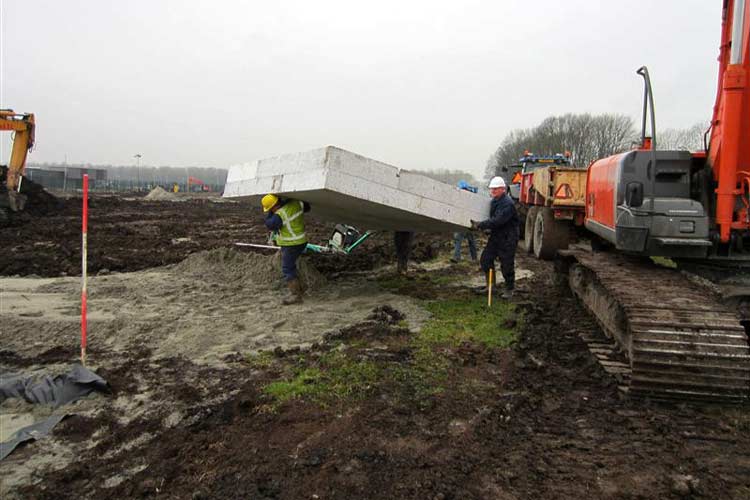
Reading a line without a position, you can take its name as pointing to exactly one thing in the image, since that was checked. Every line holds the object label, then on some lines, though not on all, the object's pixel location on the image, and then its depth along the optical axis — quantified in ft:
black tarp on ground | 13.99
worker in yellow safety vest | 24.93
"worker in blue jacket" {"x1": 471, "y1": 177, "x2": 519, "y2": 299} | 25.52
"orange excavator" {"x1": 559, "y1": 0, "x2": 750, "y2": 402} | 13.93
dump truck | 35.45
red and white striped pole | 16.16
